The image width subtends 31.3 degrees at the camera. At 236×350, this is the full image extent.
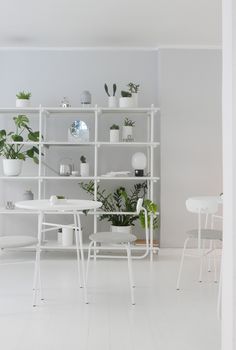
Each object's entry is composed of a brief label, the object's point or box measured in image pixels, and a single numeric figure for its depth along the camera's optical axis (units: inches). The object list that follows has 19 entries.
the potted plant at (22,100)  188.4
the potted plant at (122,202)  184.4
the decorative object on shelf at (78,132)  193.6
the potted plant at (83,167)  189.4
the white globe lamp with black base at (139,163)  188.9
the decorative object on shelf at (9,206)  188.1
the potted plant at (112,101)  190.2
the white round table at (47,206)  118.3
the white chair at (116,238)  123.9
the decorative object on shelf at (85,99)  189.9
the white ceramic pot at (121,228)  185.5
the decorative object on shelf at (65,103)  188.2
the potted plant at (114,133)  188.1
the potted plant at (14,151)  185.2
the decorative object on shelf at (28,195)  189.8
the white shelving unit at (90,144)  183.2
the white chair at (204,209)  127.8
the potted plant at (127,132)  191.6
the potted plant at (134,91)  189.5
